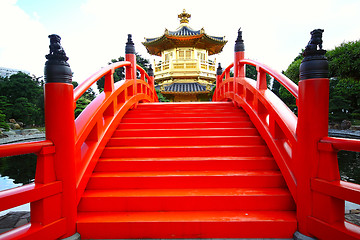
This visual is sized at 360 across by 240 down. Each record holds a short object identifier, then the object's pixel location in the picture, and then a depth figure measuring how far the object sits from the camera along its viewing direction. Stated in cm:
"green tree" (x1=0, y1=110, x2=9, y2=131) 1484
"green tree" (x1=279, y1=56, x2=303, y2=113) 1987
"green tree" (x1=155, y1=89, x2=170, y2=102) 1653
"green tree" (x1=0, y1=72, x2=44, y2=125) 2019
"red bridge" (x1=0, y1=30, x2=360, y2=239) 191
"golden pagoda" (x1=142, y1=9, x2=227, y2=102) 1930
